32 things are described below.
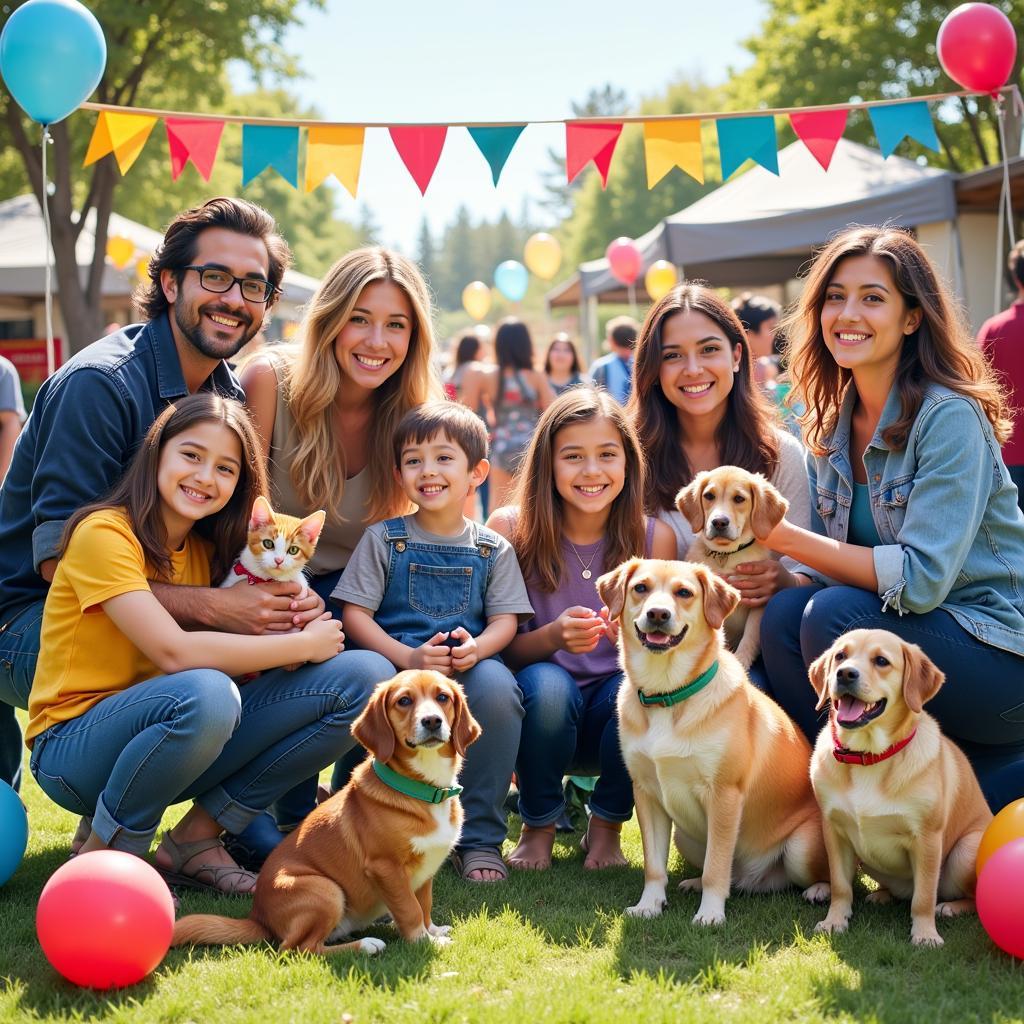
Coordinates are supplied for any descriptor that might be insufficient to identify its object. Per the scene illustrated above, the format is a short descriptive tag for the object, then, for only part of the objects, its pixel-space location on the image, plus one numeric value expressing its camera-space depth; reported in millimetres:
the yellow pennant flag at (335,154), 6785
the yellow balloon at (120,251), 20828
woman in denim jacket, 3783
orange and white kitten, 4008
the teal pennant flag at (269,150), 6688
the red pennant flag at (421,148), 6676
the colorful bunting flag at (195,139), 6660
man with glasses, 3811
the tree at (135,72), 17984
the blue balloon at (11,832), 3770
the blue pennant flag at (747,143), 7008
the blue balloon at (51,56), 6594
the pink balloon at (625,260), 16281
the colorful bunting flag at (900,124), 7133
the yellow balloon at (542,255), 19041
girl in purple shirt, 4254
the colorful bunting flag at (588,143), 6957
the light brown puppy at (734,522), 4246
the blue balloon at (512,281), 21438
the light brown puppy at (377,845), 3273
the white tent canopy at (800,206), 12227
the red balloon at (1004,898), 3029
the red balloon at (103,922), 2910
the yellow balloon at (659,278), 16281
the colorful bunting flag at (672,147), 6836
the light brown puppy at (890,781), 3332
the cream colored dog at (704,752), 3584
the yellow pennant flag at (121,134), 6586
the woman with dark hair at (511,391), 11461
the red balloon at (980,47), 7453
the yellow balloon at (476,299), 22016
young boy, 4172
